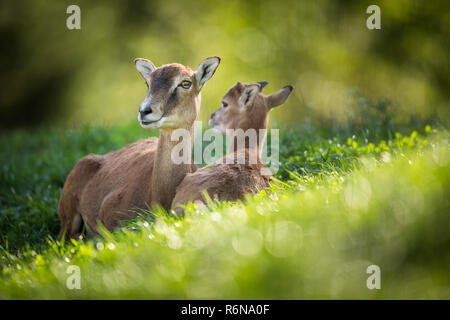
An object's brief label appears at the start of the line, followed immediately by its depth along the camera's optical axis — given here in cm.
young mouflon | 1015
